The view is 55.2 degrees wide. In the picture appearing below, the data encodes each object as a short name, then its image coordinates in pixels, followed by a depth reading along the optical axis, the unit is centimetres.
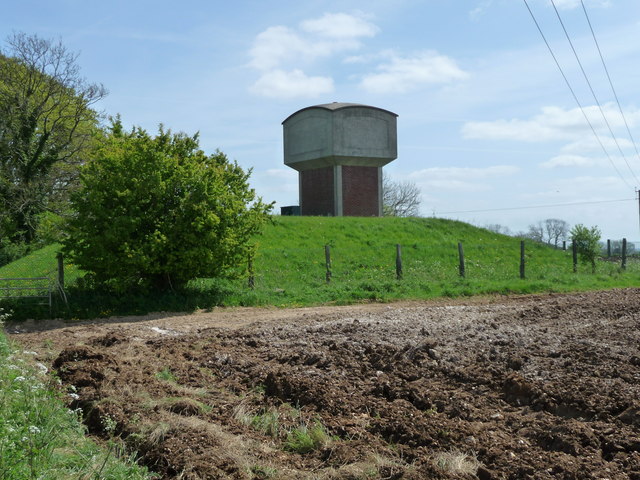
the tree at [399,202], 6638
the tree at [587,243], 2545
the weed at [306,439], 541
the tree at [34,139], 3194
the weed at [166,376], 773
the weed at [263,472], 478
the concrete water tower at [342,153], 3934
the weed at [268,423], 591
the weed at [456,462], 462
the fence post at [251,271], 1768
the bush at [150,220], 1573
